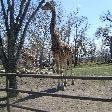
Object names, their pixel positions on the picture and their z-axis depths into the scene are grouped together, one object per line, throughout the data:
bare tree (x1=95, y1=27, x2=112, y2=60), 29.19
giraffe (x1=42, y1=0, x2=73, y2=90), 5.13
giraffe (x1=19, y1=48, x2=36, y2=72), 10.83
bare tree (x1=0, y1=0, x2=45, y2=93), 4.94
